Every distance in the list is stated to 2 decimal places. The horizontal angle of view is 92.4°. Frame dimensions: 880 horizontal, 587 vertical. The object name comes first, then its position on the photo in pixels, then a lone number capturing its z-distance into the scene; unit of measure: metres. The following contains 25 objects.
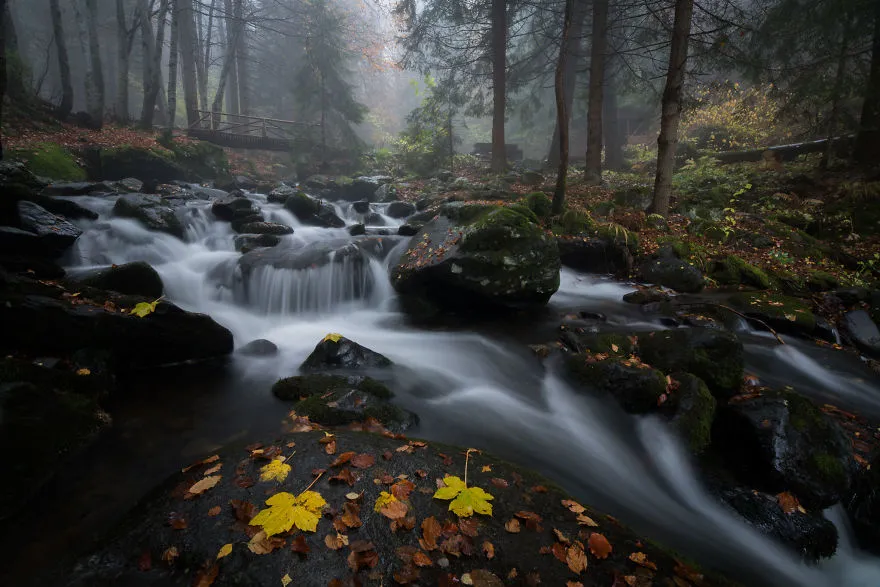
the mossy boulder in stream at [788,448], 3.49
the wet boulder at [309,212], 13.29
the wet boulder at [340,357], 5.50
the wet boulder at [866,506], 3.33
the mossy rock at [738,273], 8.26
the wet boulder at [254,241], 9.87
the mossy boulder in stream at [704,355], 4.77
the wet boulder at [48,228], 6.09
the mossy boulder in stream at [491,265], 7.06
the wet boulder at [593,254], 9.76
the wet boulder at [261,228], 11.00
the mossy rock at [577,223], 10.09
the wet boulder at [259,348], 5.96
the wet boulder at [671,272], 8.36
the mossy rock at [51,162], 11.23
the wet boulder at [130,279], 5.66
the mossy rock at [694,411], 4.13
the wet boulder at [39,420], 2.90
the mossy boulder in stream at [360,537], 2.27
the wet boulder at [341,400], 4.12
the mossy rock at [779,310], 6.72
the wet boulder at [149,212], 9.39
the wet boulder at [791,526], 3.20
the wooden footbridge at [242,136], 21.65
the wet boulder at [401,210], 15.28
